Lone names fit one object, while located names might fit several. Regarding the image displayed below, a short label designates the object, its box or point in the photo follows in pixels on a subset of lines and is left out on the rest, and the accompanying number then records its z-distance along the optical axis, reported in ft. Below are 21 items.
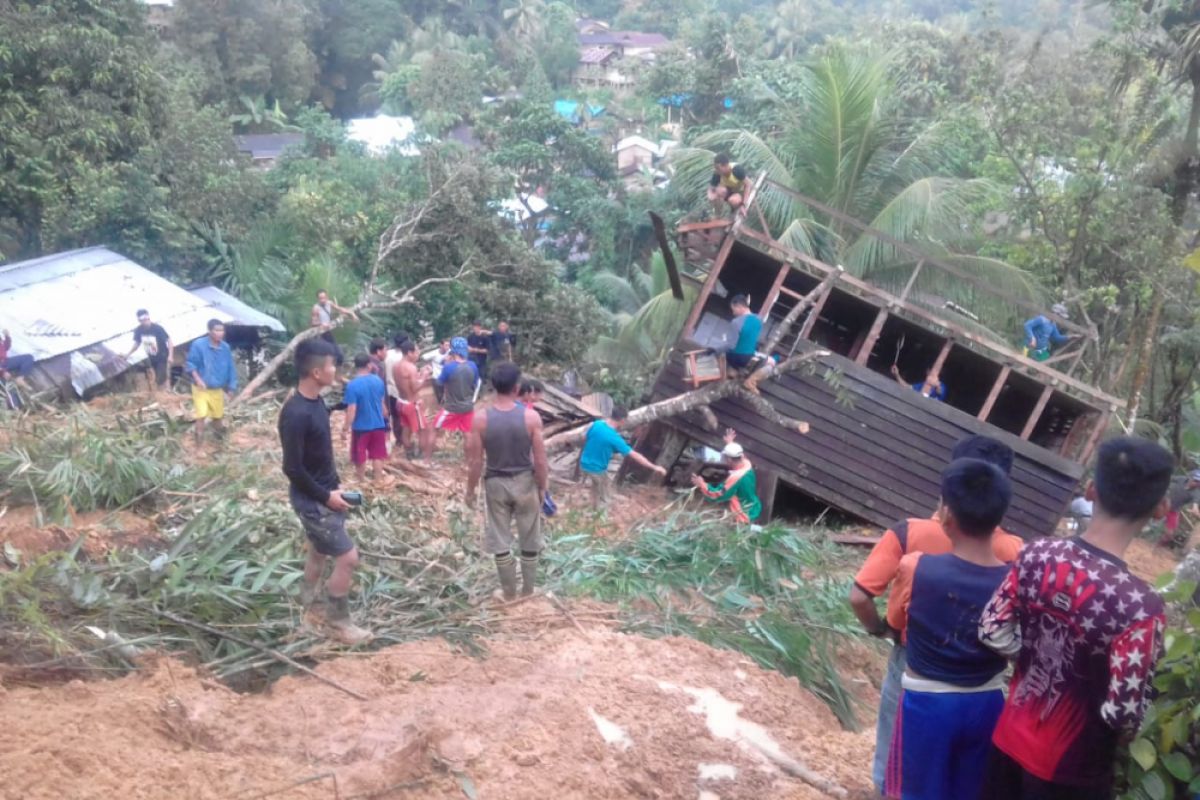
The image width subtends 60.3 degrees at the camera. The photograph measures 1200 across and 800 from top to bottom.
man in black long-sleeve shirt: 16.70
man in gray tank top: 19.31
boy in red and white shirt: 8.68
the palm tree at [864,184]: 49.47
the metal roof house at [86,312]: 44.11
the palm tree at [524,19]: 159.12
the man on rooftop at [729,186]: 36.32
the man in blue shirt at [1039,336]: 41.16
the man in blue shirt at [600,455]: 29.09
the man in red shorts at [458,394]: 35.47
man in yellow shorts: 32.99
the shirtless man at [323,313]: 43.17
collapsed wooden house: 38.17
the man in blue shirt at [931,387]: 38.81
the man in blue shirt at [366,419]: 29.68
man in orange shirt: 11.14
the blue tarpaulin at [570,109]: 127.06
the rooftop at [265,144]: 110.93
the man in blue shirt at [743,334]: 34.86
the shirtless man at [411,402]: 35.22
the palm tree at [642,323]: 52.49
